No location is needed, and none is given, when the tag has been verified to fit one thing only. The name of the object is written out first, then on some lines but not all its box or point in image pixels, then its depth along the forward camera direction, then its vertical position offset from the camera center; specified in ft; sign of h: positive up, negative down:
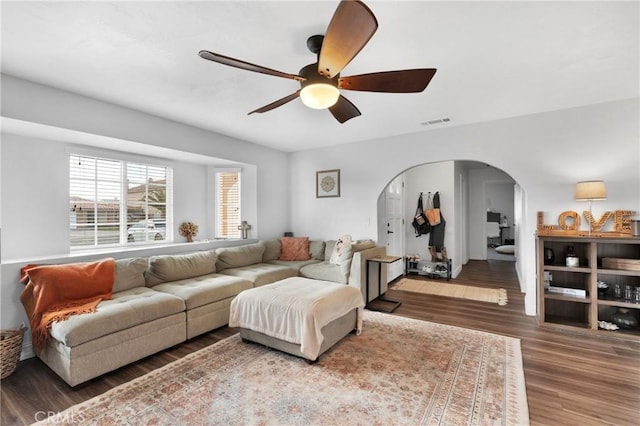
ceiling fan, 4.47 +3.02
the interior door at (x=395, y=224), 18.07 -0.59
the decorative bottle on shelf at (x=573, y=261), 11.03 -1.82
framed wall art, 17.31 +1.99
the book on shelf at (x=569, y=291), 10.92 -3.02
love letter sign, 10.64 -0.43
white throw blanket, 8.20 -2.92
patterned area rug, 6.26 -4.37
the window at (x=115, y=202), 11.92 +0.72
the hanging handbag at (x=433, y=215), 19.95 -0.01
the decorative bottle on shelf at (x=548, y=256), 11.81 -1.77
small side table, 13.24 -3.02
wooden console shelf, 10.32 -2.79
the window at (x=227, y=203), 17.19 +0.81
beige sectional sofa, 7.57 -2.80
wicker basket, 7.66 -3.59
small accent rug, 14.76 -4.27
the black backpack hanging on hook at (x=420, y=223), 20.42 -0.58
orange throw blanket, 8.08 -2.29
